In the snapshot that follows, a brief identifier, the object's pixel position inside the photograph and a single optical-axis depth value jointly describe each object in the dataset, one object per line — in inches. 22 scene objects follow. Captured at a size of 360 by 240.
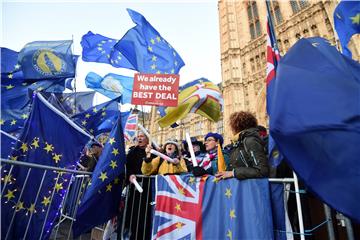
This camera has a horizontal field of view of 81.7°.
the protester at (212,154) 114.3
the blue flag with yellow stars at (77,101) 264.5
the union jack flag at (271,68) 71.4
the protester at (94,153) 153.7
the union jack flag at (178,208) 89.0
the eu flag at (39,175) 89.0
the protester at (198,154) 120.8
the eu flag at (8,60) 232.5
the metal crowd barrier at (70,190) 85.7
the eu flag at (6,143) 133.2
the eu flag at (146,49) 197.3
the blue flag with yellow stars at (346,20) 87.7
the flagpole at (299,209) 68.8
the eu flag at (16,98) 209.5
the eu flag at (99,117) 251.6
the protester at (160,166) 115.8
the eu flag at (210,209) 76.5
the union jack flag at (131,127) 233.6
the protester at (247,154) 81.2
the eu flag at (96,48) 247.8
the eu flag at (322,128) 50.3
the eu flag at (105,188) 104.7
